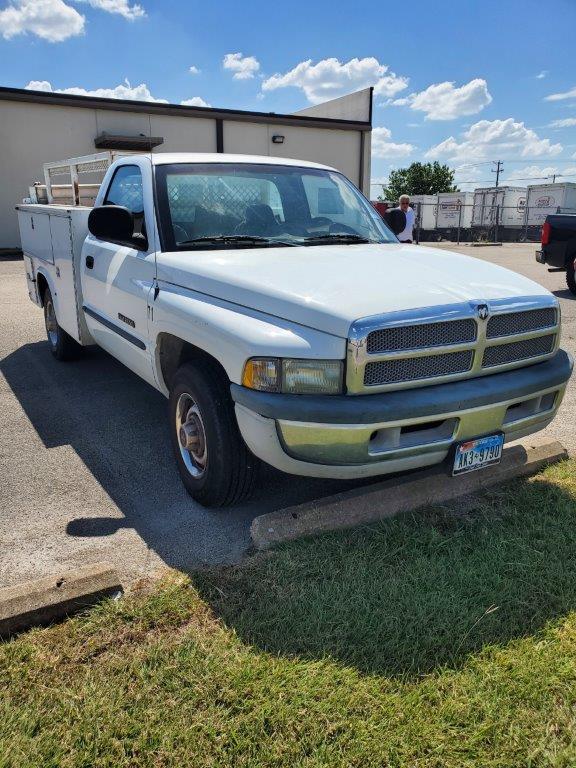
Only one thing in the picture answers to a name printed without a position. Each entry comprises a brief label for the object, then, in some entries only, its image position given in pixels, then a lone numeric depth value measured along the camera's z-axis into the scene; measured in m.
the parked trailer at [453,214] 33.97
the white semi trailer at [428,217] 33.91
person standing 11.60
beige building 18.97
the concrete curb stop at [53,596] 2.54
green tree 55.31
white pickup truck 2.82
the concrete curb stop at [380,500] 3.20
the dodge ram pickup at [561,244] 11.56
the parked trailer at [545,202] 32.03
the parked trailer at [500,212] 34.44
